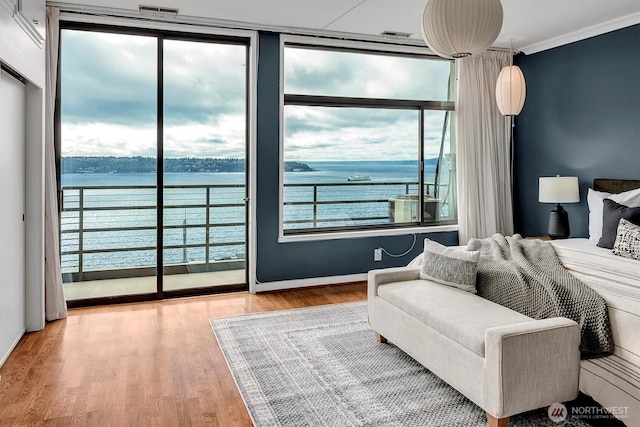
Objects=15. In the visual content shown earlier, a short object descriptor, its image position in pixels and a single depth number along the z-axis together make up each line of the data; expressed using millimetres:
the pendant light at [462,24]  2604
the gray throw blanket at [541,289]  2572
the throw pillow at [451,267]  3145
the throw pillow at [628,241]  3355
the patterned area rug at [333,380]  2479
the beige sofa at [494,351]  2248
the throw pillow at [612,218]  3723
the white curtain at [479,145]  5551
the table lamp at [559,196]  4801
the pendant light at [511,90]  4855
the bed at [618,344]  2289
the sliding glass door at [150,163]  4320
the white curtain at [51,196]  3973
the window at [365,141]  5094
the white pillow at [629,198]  4008
